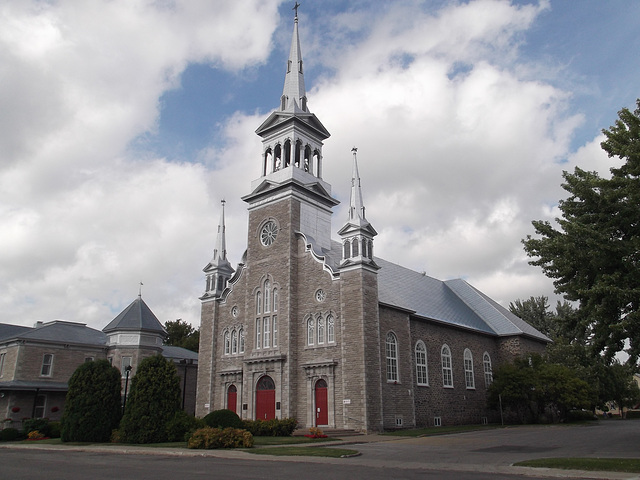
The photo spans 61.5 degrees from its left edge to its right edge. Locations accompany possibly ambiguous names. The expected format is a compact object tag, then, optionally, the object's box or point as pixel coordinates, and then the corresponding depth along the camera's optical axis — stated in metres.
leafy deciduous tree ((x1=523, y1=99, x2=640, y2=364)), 16.70
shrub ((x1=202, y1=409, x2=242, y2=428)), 24.67
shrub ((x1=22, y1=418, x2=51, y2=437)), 31.22
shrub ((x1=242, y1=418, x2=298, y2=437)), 28.33
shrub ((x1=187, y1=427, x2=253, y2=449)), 21.66
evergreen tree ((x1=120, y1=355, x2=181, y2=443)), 25.27
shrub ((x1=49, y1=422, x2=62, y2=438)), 31.34
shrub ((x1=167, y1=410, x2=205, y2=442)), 25.48
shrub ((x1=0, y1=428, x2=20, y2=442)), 29.97
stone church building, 32.06
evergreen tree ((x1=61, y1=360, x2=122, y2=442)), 26.58
